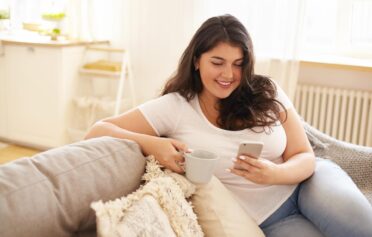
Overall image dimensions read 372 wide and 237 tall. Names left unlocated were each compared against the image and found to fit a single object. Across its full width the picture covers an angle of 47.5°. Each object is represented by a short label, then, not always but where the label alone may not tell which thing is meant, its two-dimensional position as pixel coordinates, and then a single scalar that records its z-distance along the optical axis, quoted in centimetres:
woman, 126
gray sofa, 83
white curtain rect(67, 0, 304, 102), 286
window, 299
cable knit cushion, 167
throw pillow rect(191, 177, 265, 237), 113
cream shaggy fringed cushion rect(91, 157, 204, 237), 87
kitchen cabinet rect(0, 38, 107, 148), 319
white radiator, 278
